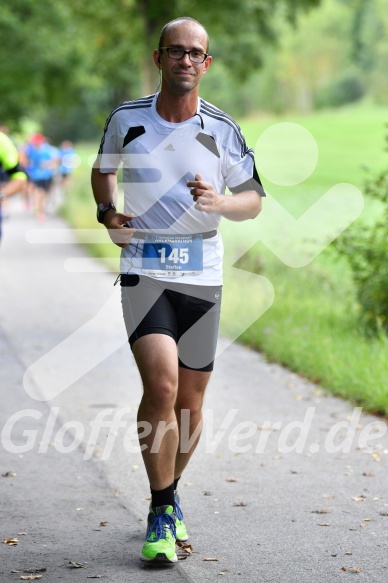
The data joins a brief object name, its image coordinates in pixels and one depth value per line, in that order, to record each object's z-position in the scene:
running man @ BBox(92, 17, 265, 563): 9.78
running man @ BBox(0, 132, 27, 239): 19.30
